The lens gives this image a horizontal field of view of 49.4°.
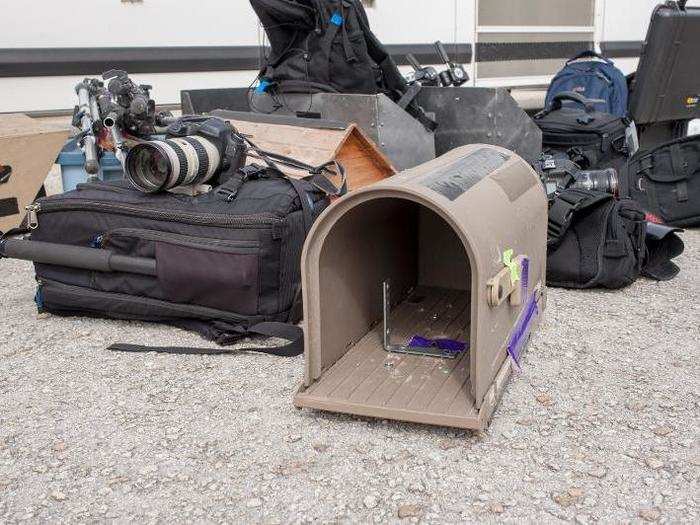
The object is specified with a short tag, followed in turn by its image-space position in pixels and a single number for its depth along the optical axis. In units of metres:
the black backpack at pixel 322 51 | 4.34
